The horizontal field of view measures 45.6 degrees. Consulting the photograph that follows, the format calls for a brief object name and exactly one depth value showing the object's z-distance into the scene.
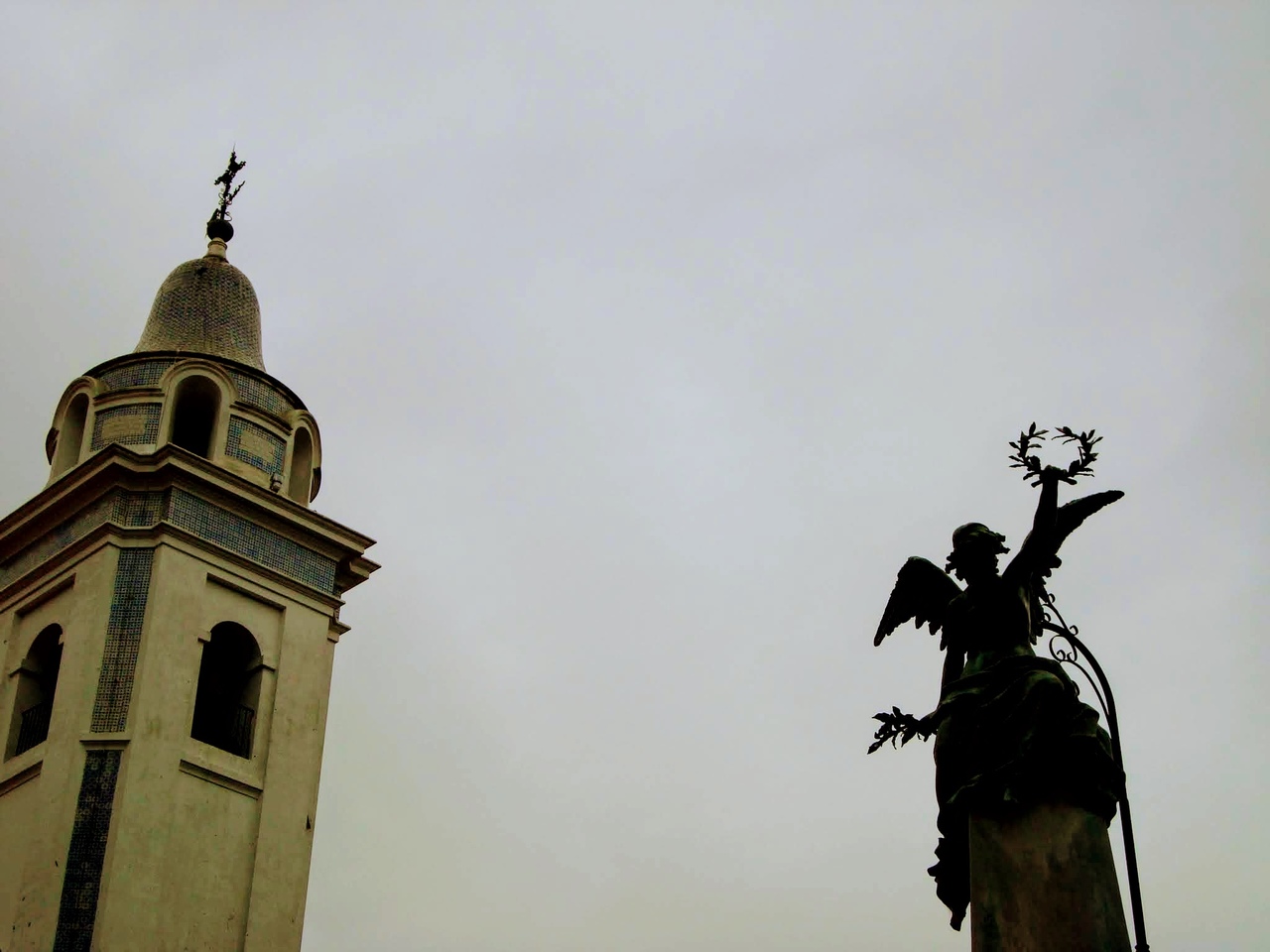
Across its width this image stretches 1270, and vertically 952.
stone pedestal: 6.51
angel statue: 6.88
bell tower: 17.27
